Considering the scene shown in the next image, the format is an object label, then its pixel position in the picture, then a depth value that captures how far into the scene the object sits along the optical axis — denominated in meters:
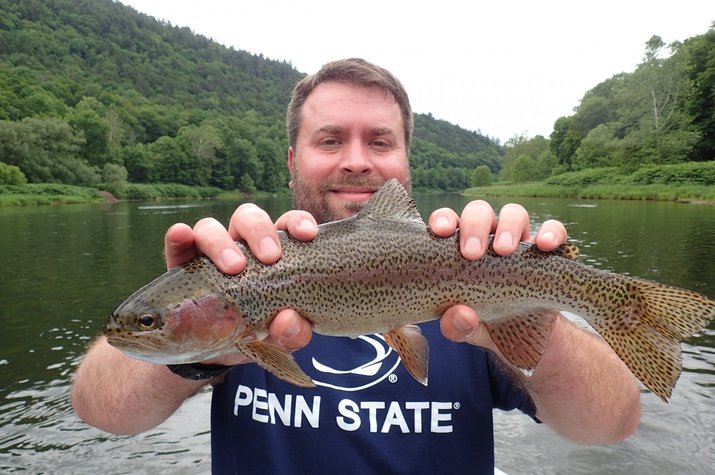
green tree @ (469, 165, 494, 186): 135.88
